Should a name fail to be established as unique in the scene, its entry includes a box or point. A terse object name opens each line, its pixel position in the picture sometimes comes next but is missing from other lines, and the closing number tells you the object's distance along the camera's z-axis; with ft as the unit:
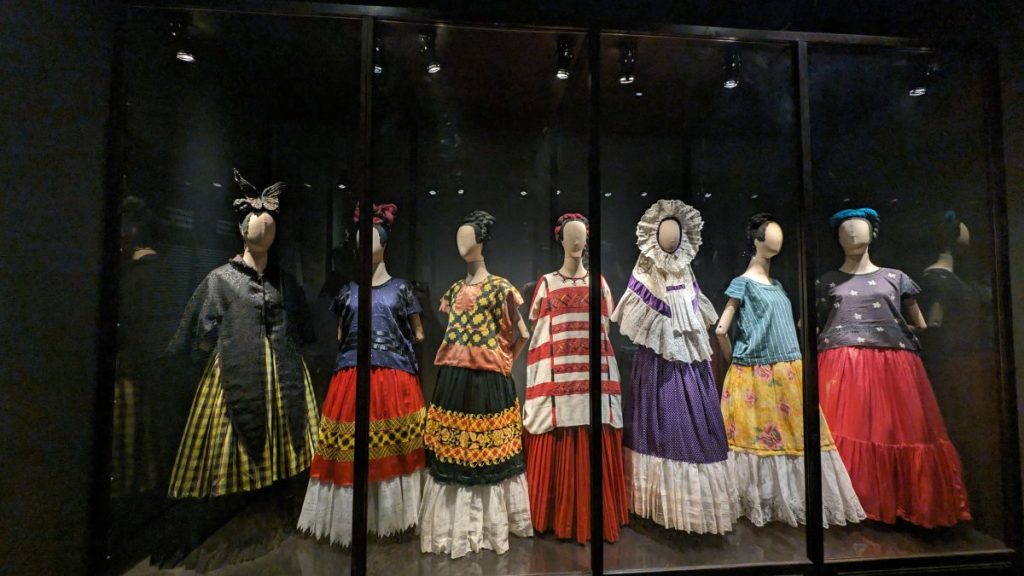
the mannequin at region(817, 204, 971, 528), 5.21
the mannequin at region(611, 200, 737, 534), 4.99
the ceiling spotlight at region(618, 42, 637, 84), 5.06
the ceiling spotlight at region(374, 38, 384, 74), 4.70
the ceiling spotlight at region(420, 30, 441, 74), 4.85
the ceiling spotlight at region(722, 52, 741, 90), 5.31
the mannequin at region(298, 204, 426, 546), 4.71
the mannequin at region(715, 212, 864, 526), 5.18
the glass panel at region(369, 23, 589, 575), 4.84
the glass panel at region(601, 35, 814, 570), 5.01
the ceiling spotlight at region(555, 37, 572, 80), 4.91
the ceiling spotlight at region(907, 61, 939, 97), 5.46
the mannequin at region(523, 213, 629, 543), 5.04
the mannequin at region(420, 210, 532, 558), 4.83
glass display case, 4.62
